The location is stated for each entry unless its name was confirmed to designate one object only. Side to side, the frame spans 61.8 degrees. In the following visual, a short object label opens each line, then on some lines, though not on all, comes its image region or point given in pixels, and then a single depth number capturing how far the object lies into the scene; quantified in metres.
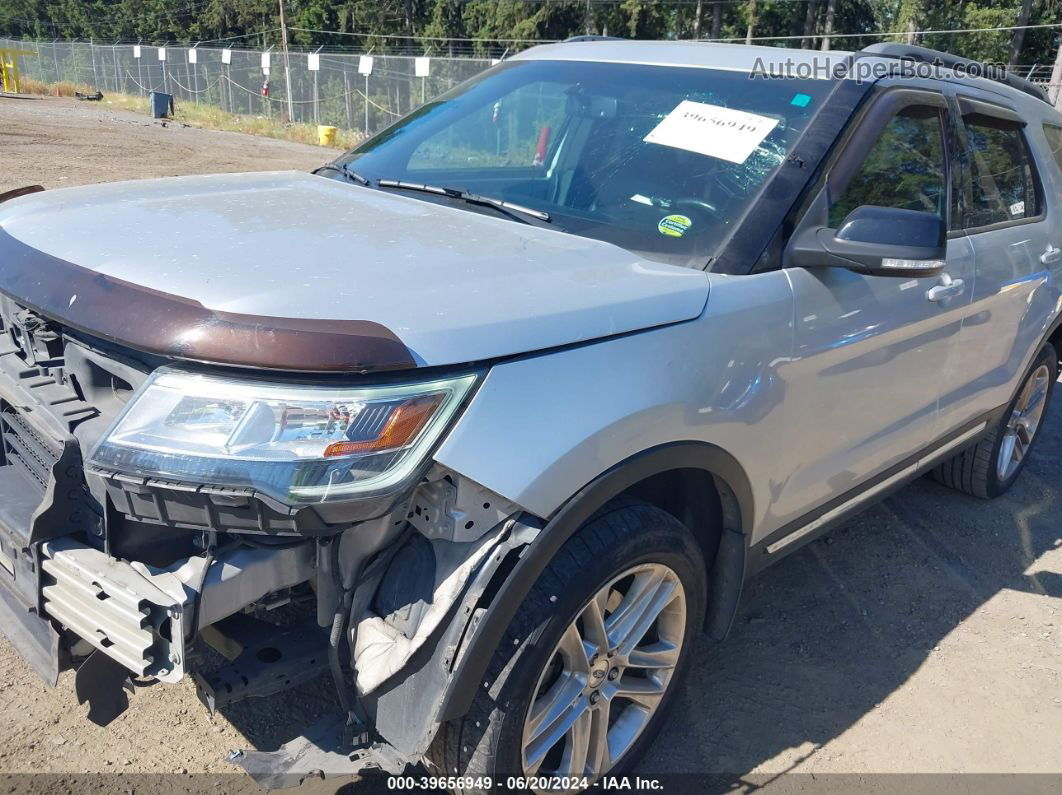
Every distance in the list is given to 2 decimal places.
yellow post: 24.44
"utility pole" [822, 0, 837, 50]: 45.03
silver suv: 1.78
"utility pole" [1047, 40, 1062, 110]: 10.52
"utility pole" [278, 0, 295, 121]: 30.39
